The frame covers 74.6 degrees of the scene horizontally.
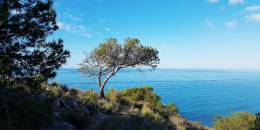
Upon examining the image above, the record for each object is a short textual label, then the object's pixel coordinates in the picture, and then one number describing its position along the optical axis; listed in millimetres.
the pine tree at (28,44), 6011
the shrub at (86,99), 11738
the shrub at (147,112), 13715
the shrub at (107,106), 12420
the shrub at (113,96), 19131
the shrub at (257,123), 13727
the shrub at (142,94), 26481
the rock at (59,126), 7034
